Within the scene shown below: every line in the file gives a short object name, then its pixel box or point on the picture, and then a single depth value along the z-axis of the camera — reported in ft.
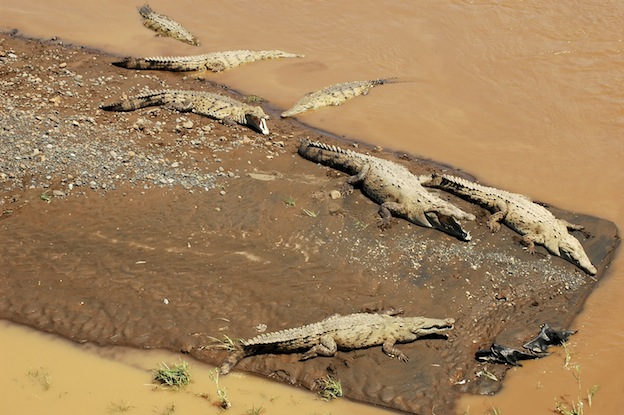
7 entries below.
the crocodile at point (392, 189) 56.90
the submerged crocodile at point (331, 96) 76.33
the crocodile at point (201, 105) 71.82
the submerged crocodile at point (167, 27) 92.84
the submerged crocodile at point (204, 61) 83.46
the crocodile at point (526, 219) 55.57
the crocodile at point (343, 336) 44.80
